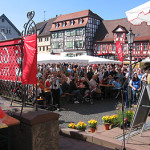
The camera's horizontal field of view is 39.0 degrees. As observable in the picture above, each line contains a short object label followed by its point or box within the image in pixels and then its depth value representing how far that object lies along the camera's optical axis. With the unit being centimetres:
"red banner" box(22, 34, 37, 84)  353
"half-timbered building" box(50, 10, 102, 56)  4638
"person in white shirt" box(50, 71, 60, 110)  894
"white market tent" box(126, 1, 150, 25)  339
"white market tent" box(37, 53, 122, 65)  1187
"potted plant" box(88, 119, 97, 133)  545
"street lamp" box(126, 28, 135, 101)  1158
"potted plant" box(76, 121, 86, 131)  545
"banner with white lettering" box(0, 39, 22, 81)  448
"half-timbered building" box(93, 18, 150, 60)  4009
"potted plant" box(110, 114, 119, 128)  588
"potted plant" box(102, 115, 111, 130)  571
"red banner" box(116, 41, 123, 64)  1333
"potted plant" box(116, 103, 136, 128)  568
